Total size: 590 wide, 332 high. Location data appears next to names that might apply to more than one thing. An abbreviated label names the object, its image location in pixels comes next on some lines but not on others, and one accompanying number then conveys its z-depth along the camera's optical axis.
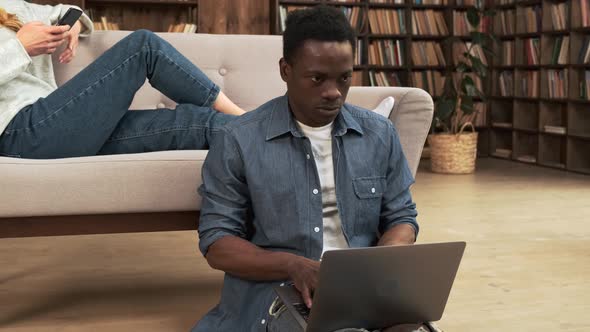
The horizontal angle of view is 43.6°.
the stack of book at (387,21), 6.46
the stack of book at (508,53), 6.62
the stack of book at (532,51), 6.28
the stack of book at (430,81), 6.61
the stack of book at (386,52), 6.49
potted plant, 5.63
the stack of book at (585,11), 5.56
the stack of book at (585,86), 5.62
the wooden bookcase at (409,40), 6.44
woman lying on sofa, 1.91
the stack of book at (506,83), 6.65
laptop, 1.16
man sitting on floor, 1.44
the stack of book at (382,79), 6.48
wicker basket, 5.61
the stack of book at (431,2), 6.54
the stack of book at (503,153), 6.62
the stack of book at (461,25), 6.68
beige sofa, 1.81
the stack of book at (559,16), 5.89
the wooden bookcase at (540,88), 5.78
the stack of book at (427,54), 6.60
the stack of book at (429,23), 6.57
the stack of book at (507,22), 6.60
